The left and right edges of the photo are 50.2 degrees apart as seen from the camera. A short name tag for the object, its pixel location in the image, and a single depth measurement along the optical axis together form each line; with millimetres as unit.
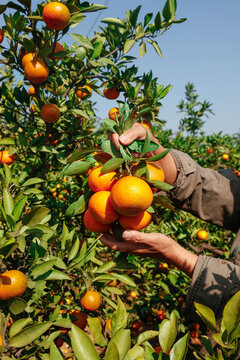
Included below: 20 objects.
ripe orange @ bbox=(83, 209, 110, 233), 1000
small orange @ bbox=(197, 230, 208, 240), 2270
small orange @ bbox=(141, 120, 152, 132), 1362
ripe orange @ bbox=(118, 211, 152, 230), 928
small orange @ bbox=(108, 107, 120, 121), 1533
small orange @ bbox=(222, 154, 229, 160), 3538
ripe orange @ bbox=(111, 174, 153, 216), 786
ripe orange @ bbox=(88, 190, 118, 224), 876
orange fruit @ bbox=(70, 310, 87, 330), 1324
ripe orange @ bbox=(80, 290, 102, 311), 1228
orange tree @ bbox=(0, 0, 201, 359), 814
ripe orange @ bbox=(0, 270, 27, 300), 785
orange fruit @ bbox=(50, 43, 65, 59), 1438
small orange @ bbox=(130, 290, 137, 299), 2404
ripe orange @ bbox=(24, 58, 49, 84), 1211
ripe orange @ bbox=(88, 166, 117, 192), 903
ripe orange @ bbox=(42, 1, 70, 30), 1109
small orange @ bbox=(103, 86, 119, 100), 1610
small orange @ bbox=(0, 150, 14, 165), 1585
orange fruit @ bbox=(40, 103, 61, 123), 1335
